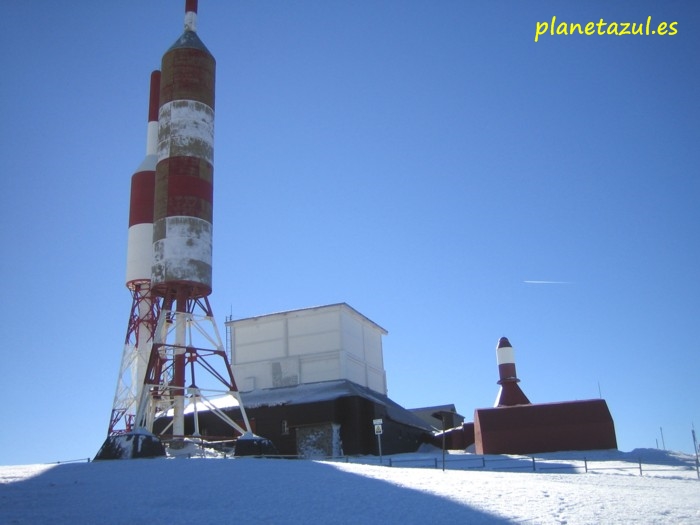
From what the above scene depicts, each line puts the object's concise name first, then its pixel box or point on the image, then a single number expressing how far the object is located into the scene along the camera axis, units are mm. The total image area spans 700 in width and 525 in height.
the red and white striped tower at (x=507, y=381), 52444
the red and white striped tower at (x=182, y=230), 33969
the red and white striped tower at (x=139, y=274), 45312
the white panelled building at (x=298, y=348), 45303
